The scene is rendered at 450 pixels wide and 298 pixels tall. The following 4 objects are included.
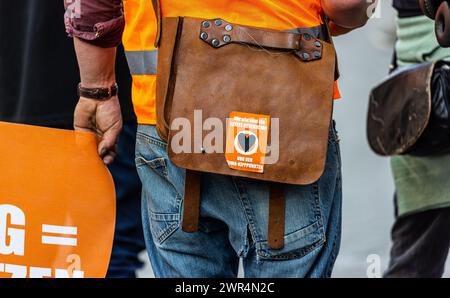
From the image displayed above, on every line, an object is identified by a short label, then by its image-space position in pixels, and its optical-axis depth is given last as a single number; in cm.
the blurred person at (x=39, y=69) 599
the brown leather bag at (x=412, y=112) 618
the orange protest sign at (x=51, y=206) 547
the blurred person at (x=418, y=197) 667
